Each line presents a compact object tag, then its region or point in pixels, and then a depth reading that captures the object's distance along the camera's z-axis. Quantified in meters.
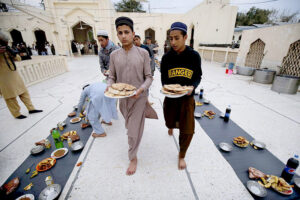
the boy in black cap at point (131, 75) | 1.61
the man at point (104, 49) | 2.79
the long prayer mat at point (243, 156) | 1.90
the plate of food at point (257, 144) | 2.37
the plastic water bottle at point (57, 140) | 2.39
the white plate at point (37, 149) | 2.30
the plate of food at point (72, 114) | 3.55
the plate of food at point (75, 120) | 3.25
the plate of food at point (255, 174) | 1.84
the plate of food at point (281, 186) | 1.65
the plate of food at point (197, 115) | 3.41
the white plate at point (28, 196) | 1.60
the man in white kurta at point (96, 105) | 2.51
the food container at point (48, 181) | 1.67
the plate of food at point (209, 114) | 3.44
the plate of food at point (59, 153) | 2.23
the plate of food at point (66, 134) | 2.69
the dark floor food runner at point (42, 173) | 1.74
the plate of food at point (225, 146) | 2.33
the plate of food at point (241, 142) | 2.43
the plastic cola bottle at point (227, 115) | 3.14
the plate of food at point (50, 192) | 1.61
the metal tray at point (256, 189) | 1.62
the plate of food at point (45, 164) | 2.01
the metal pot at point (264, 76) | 6.09
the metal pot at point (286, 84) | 4.81
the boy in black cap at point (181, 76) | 1.58
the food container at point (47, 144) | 2.42
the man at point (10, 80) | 2.99
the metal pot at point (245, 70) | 7.56
